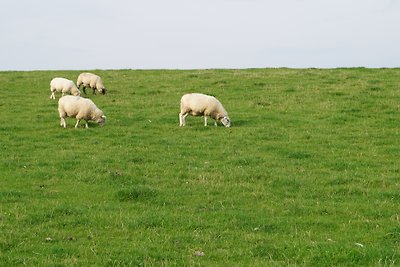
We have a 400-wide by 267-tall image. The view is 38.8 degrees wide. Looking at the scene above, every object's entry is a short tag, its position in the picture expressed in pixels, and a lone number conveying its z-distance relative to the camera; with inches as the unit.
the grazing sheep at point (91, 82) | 1267.2
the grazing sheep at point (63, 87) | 1199.6
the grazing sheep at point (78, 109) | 871.7
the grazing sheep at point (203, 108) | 872.9
